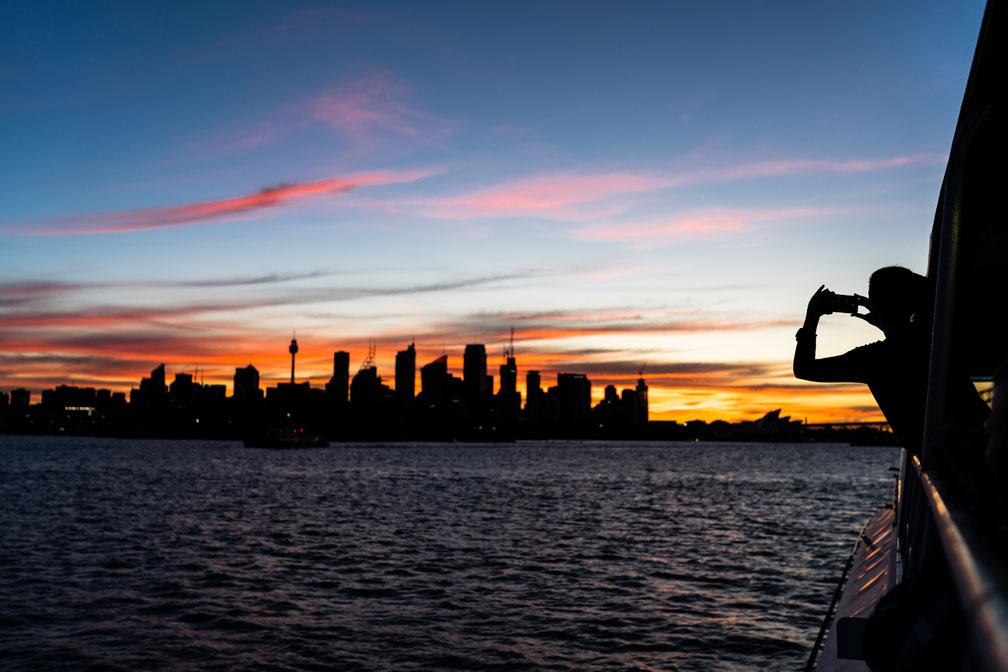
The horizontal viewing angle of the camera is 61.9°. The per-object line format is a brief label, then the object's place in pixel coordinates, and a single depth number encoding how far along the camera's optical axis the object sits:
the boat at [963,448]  1.58
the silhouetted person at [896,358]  4.51
